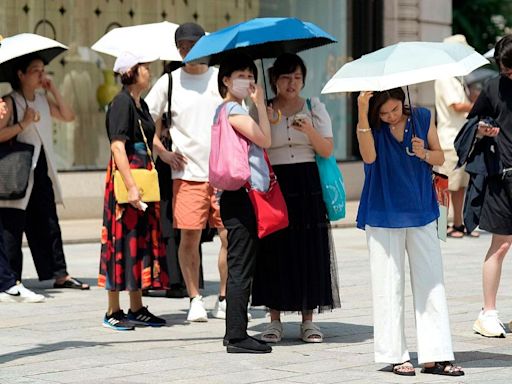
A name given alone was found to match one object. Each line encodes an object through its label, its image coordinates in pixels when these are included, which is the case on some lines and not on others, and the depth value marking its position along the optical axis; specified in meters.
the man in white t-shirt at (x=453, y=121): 32.97
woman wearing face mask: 16.95
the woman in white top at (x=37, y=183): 23.11
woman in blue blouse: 15.36
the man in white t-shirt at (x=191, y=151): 20.28
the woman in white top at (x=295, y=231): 17.80
